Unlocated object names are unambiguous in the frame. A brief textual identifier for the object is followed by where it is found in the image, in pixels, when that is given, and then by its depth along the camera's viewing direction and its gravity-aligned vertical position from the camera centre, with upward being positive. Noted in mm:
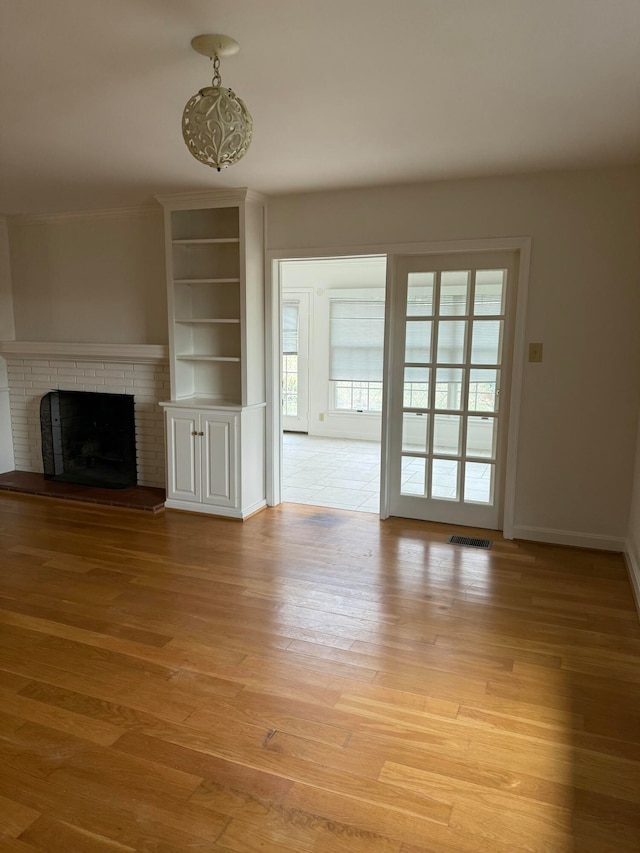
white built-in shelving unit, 4406 -59
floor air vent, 4004 -1342
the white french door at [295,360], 8141 -218
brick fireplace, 5000 -340
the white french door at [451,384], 4066 -267
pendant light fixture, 1986 +757
